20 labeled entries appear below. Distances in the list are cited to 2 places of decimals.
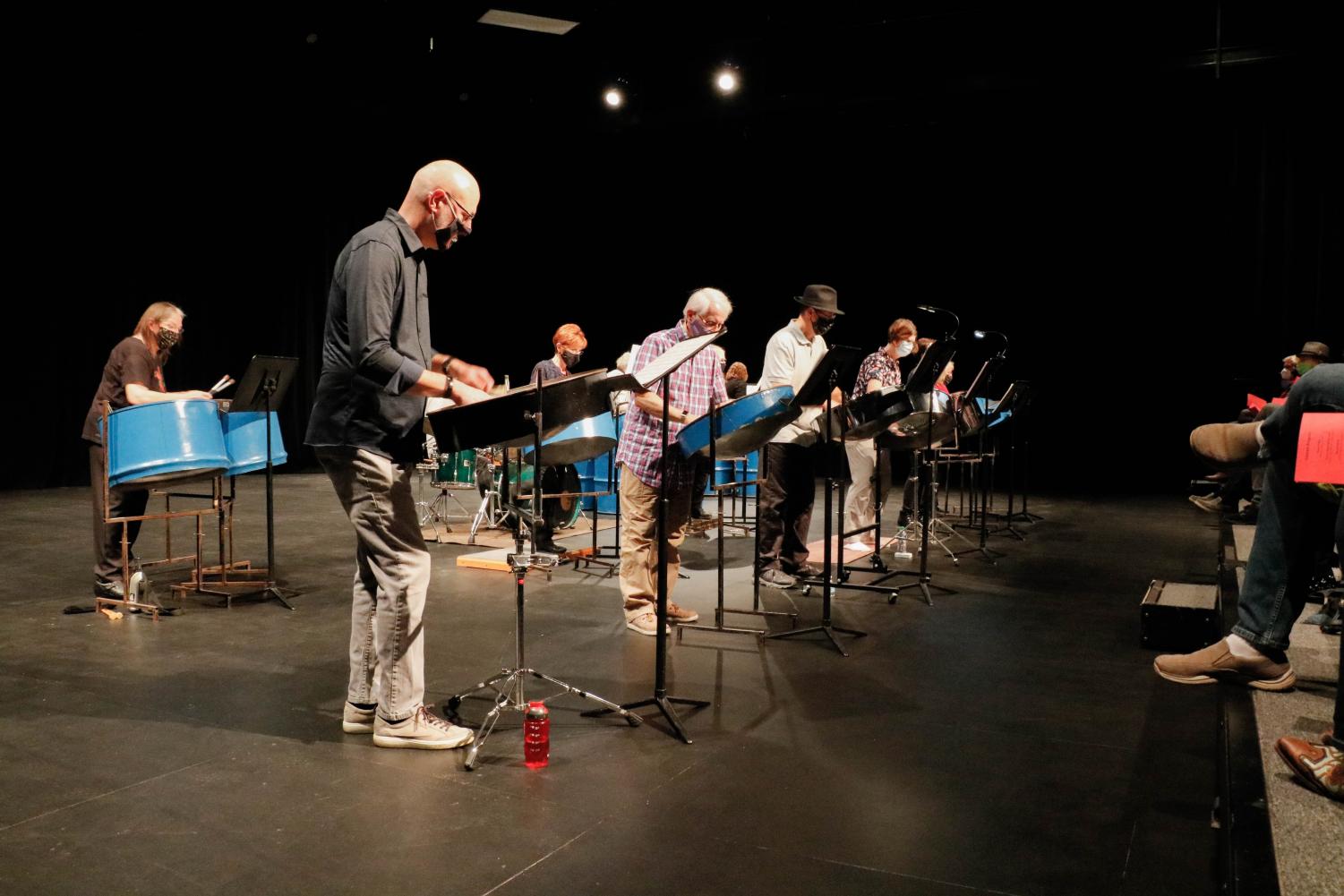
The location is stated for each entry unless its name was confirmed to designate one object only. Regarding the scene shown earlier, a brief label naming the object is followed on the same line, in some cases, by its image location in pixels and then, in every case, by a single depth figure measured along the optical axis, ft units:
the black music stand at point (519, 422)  7.69
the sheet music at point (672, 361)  8.70
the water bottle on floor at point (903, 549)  19.34
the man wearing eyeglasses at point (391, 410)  7.97
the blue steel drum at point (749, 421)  10.85
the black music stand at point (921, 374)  14.44
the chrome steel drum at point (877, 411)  13.50
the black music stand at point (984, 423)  17.90
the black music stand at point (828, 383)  11.14
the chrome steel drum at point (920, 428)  15.06
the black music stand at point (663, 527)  8.71
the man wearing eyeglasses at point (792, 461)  15.17
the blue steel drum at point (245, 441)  14.06
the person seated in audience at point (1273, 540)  8.01
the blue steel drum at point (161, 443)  12.53
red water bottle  7.98
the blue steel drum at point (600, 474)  21.61
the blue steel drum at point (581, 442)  14.96
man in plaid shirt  12.14
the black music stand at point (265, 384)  13.43
